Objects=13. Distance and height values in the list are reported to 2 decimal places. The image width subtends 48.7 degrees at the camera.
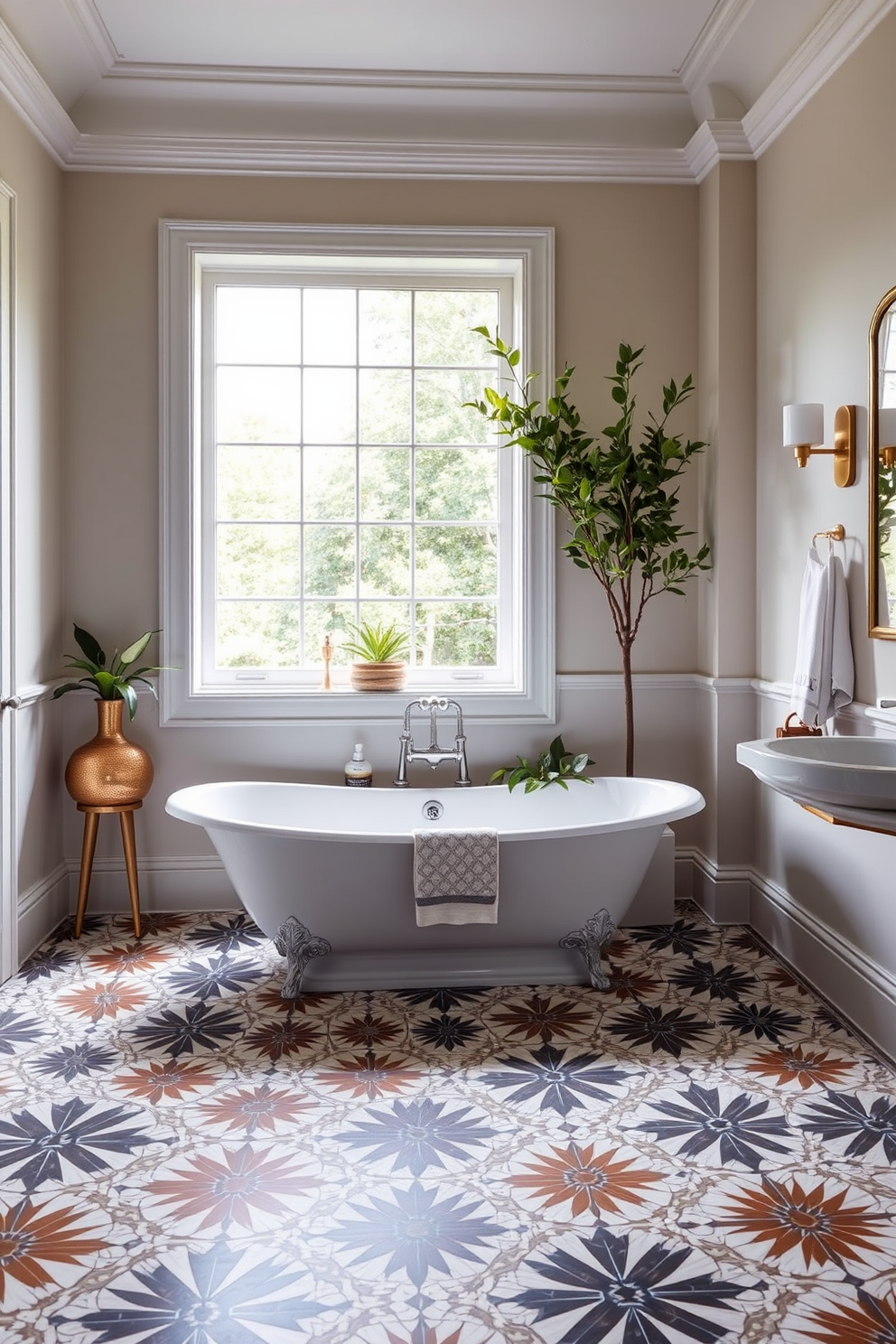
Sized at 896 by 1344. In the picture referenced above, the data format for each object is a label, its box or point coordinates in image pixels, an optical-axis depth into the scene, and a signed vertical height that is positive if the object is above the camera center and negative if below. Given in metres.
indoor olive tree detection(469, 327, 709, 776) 3.46 +0.69
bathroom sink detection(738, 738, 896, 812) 1.95 -0.19
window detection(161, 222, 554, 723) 3.77 +0.73
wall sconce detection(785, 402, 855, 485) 2.78 +0.69
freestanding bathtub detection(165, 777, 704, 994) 2.83 -0.65
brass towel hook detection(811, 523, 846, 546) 2.84 +0.41
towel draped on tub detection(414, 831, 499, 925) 2.78 -0.56
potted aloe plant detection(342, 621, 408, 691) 3.74 +0.07
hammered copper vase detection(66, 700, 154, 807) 3.37 -0.32
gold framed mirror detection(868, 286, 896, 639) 2.56 +0.54
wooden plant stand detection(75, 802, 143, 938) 3.43 -0.60
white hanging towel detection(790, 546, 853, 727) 2.75 +0.06
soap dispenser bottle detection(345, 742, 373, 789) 3.62 -0.35
